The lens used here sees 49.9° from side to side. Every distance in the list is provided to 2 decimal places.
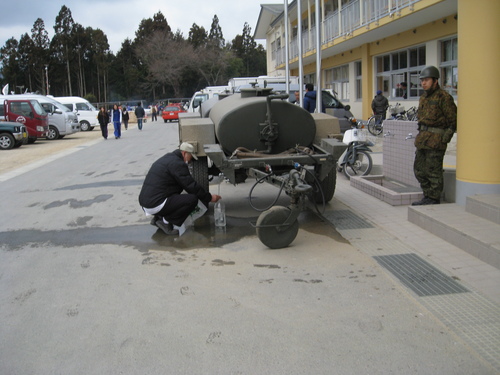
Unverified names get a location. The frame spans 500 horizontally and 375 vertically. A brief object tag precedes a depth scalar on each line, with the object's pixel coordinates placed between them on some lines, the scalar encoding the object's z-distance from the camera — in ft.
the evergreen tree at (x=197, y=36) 273.33
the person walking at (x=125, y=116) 112.04
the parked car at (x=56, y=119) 87.92
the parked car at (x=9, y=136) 73.87
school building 22.09
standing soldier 23.44
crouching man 22.98
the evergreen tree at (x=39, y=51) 249.96
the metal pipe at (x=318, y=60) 41.00
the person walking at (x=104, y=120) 84.68
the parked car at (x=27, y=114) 80.84
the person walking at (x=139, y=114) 108.37
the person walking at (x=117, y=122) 84.92
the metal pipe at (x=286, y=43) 50.51
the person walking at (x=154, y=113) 159.22
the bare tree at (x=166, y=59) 232.32
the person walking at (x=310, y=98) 45.32
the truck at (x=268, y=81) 66.53
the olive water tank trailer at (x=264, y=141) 23.12
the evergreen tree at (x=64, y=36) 252.01
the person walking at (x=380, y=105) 66.49
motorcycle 35.53
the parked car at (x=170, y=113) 142.92
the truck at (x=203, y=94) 96.07
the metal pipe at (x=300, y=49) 45.57
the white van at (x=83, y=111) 112.27
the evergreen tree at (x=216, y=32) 283.59
